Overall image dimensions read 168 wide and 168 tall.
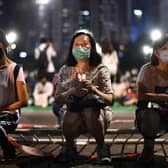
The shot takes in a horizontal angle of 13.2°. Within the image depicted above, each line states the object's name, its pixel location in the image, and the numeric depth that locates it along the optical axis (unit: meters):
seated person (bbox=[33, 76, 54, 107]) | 18.12
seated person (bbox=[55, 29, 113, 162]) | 6.67
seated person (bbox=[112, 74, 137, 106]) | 18.51
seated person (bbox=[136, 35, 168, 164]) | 6.66
